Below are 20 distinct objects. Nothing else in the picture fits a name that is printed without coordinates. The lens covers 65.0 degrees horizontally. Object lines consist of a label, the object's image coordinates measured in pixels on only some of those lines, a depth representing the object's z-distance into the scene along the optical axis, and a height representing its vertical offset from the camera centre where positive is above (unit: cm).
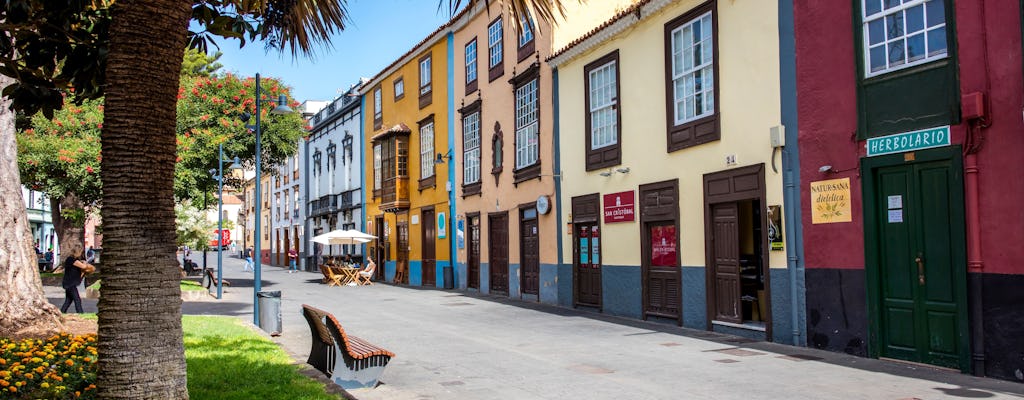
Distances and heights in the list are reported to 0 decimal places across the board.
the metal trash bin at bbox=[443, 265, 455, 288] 2619 -101
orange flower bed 655 -104
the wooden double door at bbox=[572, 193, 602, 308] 1722 -14
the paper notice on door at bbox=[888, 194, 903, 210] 978 +45
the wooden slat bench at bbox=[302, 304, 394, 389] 832 -117
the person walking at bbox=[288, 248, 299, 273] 4491 -46
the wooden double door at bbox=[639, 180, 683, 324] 1442 -12
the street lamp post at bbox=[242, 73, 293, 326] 1480 +29
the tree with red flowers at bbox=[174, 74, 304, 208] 2602 +424
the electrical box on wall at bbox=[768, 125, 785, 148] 1165 +152
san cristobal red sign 1579 +73
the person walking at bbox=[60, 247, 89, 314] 1684 -53
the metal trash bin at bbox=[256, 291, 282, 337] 1343 -106
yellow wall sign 1058 +51
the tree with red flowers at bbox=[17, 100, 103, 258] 2320 +290
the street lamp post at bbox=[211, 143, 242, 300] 2277 +105
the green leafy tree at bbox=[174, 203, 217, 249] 3625 +113
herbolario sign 914 +115
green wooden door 900 -27
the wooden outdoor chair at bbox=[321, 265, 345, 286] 2959 -106
